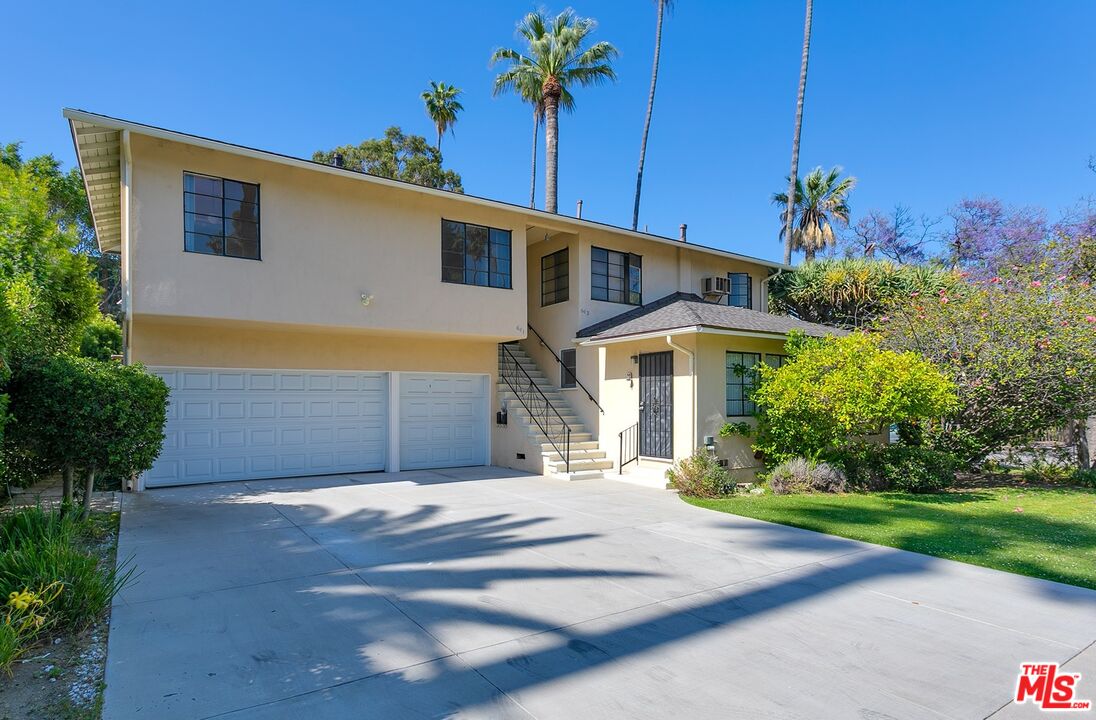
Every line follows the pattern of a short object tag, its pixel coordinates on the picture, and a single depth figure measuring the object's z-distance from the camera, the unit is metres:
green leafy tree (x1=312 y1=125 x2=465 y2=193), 27.39
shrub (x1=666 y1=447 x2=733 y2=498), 10.12
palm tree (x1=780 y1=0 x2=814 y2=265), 23.77
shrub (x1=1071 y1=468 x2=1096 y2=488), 11.62
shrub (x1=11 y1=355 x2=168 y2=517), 6.45
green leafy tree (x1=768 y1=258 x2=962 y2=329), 16.78
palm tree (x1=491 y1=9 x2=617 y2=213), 21.80
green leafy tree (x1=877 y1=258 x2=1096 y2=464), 11.09
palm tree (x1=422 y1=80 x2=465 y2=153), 30.84
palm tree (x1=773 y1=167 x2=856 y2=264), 28.42
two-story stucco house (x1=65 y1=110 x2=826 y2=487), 9.69
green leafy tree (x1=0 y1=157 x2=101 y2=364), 6.85
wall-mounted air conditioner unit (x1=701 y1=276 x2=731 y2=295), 16.03
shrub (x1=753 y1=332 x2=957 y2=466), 10.06
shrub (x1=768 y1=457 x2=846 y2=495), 10.59
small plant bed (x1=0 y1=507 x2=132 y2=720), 3.33
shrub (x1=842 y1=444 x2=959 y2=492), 10.65
